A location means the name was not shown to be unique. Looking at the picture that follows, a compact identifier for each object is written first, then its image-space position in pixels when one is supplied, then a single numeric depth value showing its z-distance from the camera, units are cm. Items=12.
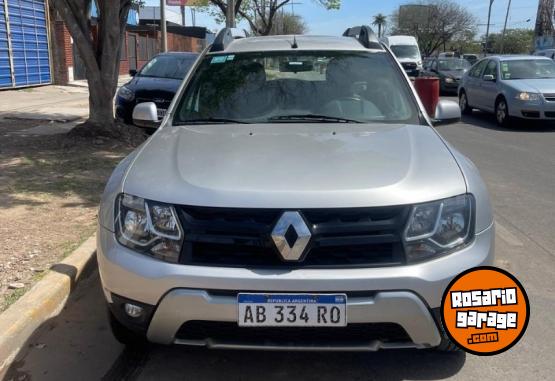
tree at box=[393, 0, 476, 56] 6675
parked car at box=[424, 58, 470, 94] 2125
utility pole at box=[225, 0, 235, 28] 2245
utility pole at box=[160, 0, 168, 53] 2195
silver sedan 1218
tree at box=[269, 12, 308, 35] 6556
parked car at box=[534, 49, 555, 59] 2132
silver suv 257
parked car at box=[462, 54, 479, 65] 3252
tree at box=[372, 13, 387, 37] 9900
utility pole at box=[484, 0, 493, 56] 5116
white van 2539
